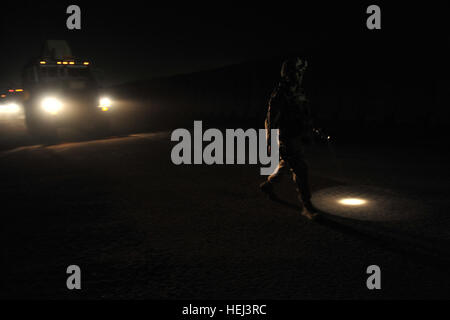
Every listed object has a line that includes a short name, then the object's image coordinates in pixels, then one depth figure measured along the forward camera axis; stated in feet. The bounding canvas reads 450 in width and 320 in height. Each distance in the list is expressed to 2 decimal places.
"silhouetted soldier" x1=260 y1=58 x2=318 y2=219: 17.17
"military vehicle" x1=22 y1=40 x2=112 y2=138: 47.88
